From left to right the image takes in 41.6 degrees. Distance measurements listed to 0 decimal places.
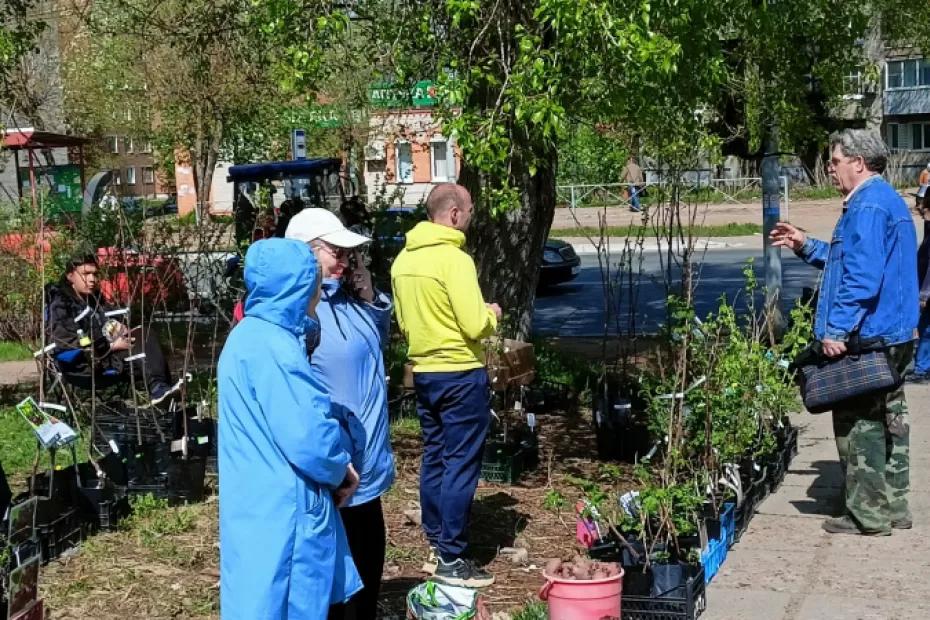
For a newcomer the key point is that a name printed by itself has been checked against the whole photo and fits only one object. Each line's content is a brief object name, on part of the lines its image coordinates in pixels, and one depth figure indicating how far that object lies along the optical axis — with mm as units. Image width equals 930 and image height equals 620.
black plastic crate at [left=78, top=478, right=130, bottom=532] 6234
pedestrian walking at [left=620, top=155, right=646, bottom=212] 32312
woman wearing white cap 4270
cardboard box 7969
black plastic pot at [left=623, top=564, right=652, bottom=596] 4723
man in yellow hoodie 5234
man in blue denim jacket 5551
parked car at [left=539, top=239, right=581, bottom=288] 20297
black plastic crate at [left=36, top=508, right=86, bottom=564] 5871
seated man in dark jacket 8328
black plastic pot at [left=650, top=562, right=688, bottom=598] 4727
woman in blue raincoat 3506
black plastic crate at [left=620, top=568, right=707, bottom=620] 4691
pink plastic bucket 4512
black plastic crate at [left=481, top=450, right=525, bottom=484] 7219
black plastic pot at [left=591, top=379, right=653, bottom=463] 7719
